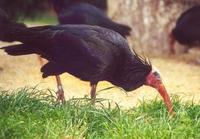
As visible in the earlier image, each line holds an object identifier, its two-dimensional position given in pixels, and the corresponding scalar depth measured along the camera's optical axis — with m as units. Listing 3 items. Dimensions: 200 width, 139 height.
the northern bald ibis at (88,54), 10.21
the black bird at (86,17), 13.31
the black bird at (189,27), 15.42
